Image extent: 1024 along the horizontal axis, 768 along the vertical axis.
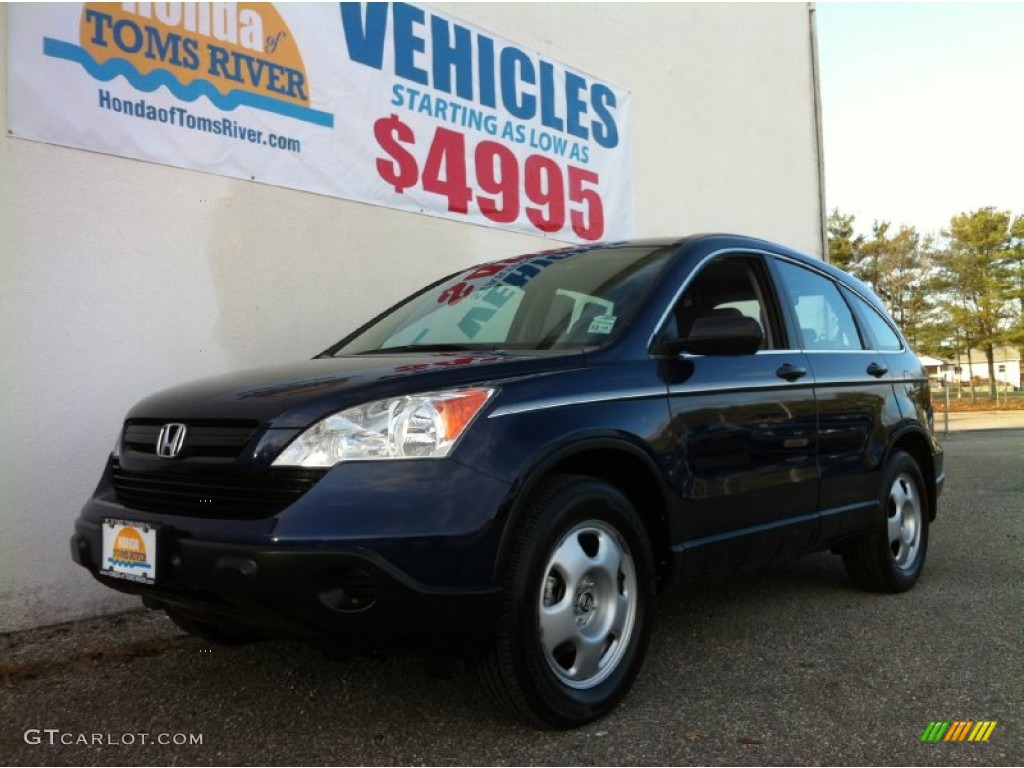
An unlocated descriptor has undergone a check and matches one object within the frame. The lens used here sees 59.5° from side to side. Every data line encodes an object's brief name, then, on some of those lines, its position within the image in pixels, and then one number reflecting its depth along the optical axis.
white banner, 4.40
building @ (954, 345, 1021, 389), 40.72
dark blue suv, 2.39
